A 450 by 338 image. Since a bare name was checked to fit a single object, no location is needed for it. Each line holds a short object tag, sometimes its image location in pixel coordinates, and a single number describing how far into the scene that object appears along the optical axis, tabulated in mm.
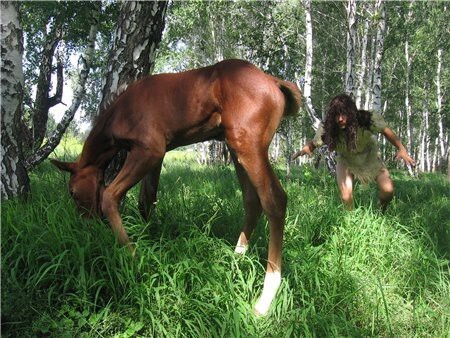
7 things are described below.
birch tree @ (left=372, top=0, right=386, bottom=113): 11469
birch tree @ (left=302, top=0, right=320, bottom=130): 9492
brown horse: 3102
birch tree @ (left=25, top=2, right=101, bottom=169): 7535
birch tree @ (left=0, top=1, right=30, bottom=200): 3893
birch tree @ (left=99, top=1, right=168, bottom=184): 4184
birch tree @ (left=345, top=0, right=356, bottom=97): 8898
